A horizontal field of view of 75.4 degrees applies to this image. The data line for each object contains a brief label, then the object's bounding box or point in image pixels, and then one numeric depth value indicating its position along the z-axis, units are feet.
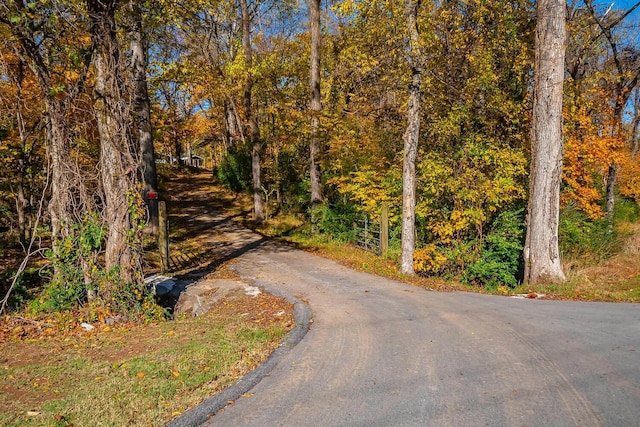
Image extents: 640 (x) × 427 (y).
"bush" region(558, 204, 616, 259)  44.67
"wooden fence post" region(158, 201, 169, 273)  35.28
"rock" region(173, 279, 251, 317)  26.99
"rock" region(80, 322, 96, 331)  22.61
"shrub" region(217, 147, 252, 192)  87.83
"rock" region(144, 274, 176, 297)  29.19
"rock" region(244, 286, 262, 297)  28.35
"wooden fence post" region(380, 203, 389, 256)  42.11
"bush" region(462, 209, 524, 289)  35.60
